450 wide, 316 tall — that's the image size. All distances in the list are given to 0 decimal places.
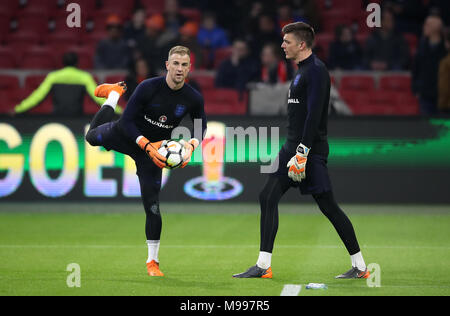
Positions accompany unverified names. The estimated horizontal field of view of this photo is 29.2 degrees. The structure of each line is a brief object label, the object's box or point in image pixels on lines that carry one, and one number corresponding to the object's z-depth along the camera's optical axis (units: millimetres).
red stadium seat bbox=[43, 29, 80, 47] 20078
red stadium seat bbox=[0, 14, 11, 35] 20766
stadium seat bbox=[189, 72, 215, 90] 17953
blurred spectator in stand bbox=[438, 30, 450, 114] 15375
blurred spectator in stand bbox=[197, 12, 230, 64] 19109
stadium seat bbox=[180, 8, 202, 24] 20375
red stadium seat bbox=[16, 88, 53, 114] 17062
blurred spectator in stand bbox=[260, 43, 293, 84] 16094
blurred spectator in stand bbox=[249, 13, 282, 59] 18125
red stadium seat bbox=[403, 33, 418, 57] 19297
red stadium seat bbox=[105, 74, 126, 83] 17781
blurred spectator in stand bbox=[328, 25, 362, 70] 17828
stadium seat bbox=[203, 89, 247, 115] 16250
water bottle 7484
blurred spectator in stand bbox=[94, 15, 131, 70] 18578
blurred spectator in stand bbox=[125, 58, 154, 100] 15383
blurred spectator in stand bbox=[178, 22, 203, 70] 17625
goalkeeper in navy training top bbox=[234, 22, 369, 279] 7762
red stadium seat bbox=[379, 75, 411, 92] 17656
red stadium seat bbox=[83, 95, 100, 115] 16973
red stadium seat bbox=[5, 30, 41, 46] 20234
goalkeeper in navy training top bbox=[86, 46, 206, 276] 8203
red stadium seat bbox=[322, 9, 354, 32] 20016
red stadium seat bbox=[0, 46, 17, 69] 19438
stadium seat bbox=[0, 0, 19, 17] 21002
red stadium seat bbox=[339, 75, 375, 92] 17766
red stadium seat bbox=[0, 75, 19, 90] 18141
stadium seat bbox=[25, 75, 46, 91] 17891
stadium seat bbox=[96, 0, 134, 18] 20891
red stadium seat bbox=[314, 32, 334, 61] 18625
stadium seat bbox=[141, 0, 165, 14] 20781
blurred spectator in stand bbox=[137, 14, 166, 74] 17578
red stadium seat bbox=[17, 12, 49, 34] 20828
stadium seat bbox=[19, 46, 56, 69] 19234
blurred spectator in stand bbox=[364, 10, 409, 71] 18062
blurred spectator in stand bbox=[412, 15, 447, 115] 15586
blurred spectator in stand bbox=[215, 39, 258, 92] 16953
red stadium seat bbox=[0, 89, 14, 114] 16969
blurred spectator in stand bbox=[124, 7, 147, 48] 19109
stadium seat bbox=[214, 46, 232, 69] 19109
